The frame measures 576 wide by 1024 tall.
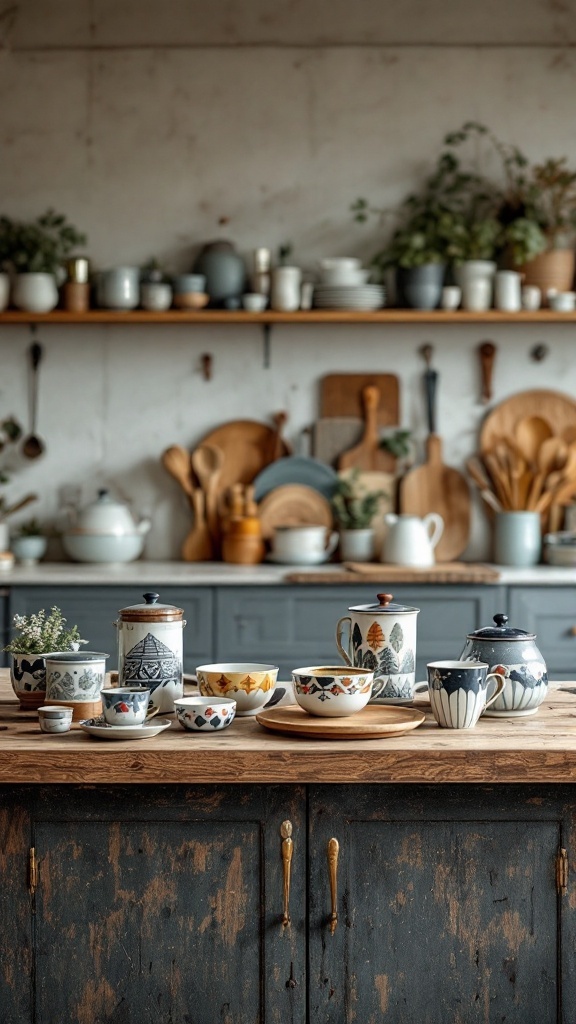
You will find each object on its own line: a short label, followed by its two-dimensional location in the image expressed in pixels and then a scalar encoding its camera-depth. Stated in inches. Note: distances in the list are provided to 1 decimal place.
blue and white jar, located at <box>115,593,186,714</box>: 80.2
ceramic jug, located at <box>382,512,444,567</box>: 178.1
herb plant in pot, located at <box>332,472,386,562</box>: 185.5
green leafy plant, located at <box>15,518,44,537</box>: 189.3
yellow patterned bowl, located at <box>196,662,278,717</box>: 81.4
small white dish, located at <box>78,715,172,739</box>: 73.5
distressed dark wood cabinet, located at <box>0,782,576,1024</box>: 74.0
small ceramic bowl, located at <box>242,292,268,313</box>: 182.7
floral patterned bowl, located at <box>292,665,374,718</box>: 75.5
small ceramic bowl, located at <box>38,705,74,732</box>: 75.6
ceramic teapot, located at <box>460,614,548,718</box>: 79.9
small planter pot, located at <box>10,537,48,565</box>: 185.8
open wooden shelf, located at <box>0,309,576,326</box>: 180.7
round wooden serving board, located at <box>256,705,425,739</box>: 73.8
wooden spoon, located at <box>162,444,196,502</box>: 191.2
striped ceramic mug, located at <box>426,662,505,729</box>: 75.6
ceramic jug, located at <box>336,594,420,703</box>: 81.4
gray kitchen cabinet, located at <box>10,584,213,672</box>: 164.7
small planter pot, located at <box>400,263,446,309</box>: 182.9
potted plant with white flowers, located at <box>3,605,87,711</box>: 84.3
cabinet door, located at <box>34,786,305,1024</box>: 74.0
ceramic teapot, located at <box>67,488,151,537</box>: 182.9
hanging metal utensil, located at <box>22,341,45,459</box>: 192.9
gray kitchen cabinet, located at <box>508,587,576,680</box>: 164.1
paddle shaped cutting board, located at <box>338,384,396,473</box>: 191.6
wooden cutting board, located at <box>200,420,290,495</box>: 192.7
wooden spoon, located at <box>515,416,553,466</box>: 192.2
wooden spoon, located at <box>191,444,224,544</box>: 191.2
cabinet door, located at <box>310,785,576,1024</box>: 74.0
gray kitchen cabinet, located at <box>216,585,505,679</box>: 164.6
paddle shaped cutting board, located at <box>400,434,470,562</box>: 191.5
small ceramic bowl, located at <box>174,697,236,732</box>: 75.6
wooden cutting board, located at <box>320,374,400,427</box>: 192.5
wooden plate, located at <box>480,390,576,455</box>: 191.9
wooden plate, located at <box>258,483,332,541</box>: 190.5
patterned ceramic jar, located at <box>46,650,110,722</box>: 79.7
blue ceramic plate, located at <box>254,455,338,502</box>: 191.0
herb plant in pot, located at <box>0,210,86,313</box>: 184.2
